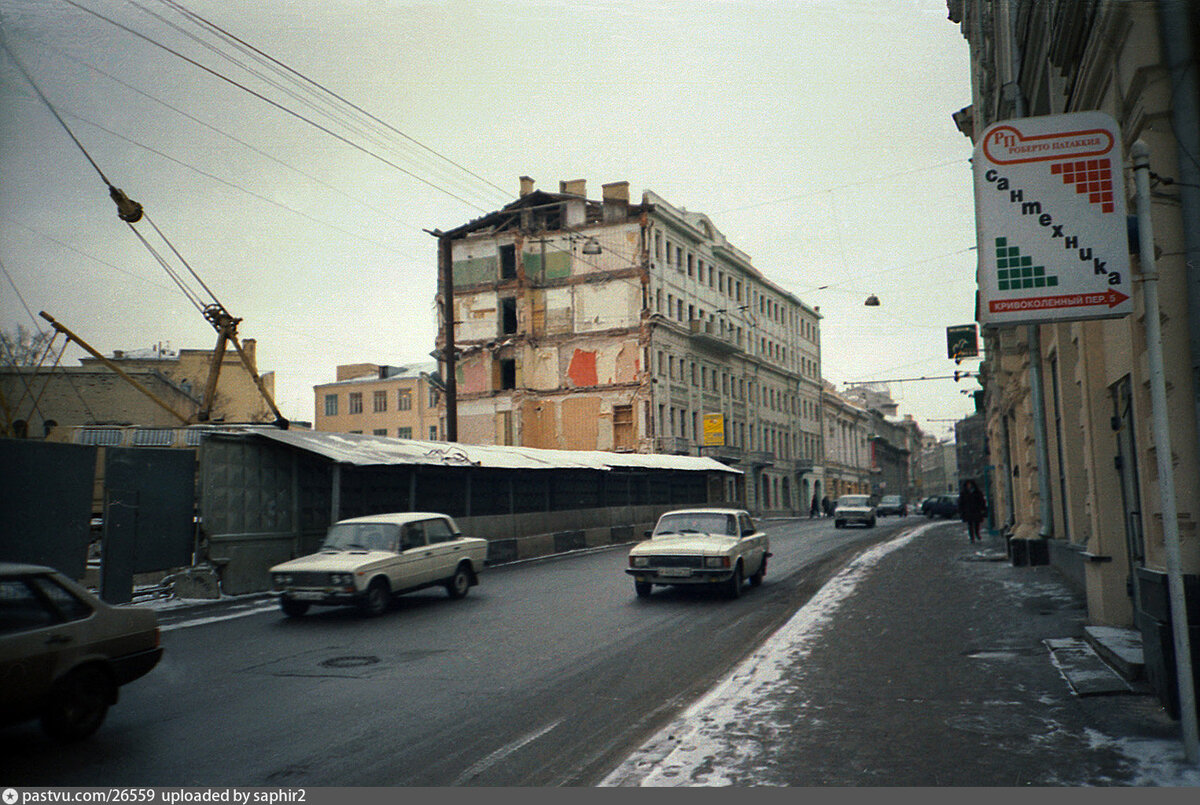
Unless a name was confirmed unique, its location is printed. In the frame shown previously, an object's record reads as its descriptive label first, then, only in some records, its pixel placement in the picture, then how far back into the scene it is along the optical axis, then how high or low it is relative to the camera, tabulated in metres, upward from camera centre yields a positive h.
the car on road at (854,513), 45.34 -0.91
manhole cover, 10.08 -1.77
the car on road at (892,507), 69.88 -1.00
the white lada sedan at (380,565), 13.95 -1.01
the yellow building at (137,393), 48.84 +6.49
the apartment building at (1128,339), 6.45 +1.43
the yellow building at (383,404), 91.69 +9.82
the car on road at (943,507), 61.84 -0.94
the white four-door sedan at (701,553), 15.40 -0.95
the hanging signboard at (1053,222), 5.91 +1.74
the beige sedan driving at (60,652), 6.53 -1.10
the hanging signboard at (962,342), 32.81 +5.41
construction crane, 36.75 +5.82
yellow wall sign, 63.12 +4.42
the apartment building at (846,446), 96.12 +5.44
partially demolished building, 57.22 +10.93
